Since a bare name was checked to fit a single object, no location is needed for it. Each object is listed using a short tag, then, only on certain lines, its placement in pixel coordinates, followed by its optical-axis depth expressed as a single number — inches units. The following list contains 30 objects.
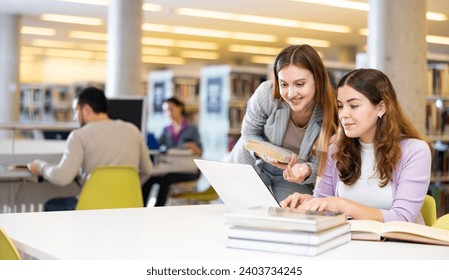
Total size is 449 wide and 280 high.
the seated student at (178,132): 295.5
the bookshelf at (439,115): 287.6
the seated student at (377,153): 84.8
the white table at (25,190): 181.5
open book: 67.6
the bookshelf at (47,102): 606.9
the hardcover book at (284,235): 59.3
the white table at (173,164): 201.5
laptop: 78.2
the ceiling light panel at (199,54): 683.1
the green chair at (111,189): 139.2
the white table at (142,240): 60.6
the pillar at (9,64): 472.7
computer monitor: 194.9
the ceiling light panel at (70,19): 474.3
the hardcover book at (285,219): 58.9
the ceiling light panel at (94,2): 405.4
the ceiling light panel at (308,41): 570.3
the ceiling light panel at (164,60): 738.2
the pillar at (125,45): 342.6
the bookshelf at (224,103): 382.0
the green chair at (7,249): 59.2
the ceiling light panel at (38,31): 536.3
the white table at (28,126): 187.0
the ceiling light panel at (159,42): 592.7
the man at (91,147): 156.6
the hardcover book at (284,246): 59.4
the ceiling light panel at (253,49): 633.4
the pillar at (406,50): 194.9
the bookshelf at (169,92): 448.1
